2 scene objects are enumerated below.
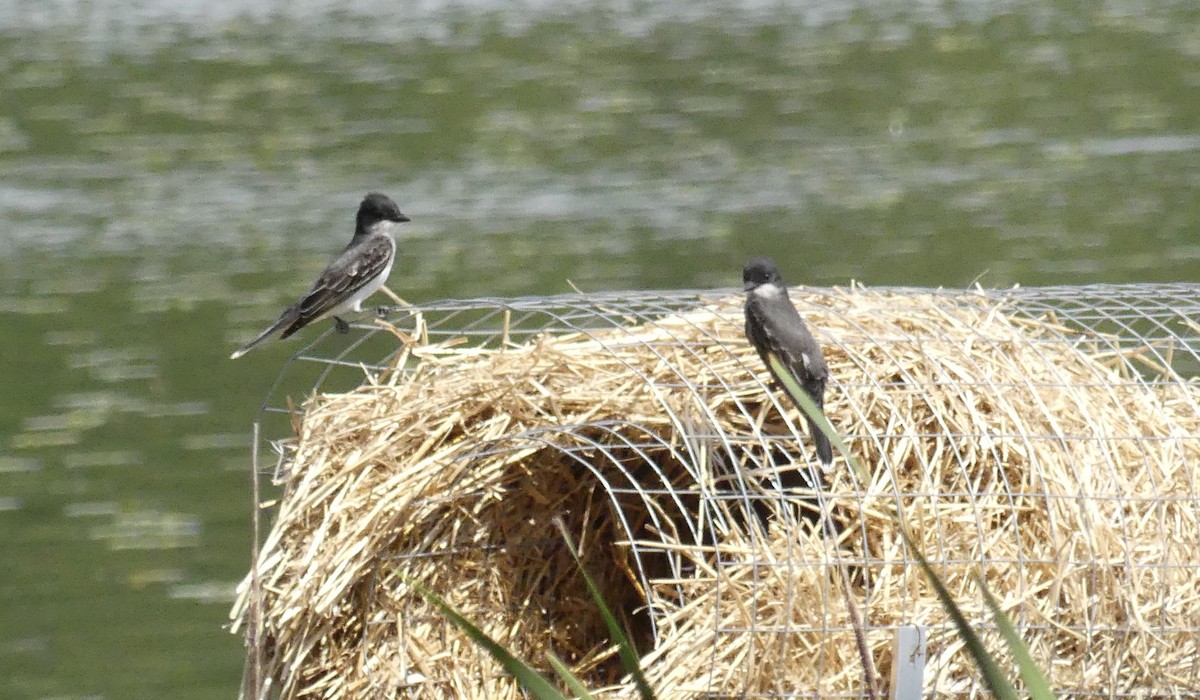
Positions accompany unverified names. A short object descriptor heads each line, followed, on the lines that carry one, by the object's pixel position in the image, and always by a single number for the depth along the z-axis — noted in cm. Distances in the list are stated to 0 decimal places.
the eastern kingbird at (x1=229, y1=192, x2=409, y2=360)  1627
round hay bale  1131
